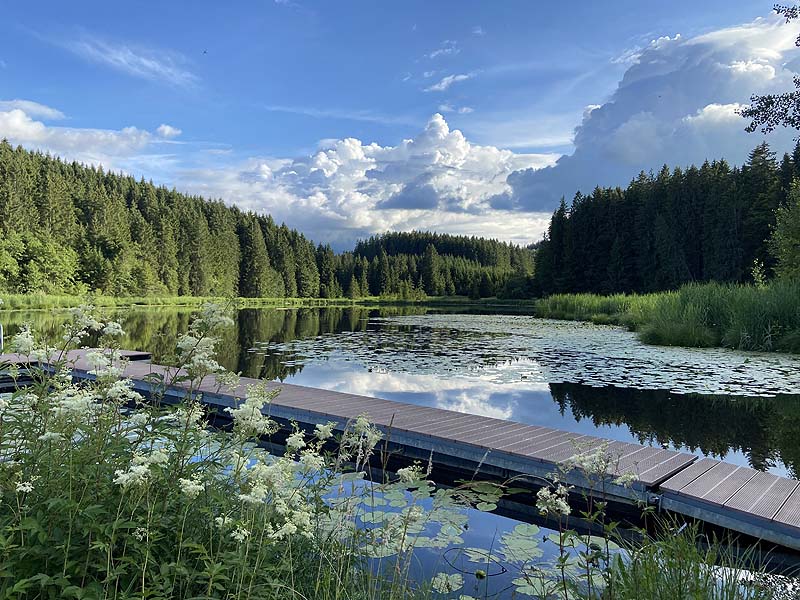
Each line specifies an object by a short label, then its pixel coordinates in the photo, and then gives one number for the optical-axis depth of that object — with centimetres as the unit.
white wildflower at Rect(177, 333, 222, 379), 212
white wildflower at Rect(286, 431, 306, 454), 228
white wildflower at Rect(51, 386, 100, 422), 203
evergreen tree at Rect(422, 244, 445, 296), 8588
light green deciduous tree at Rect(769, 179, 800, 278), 1853
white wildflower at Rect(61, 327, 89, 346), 248
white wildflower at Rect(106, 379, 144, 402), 215
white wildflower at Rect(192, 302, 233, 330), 212
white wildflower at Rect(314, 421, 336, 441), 253
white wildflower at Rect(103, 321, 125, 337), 236
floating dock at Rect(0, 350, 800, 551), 379
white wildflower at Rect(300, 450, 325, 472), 229
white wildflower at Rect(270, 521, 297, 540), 195
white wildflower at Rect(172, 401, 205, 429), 232
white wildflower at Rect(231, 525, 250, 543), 185
